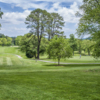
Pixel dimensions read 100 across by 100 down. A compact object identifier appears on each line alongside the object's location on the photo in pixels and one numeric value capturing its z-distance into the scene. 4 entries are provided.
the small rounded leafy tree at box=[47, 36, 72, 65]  29.06
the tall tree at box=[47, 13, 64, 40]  49.76
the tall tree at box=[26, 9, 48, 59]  41.93
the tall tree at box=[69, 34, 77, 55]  81.59
